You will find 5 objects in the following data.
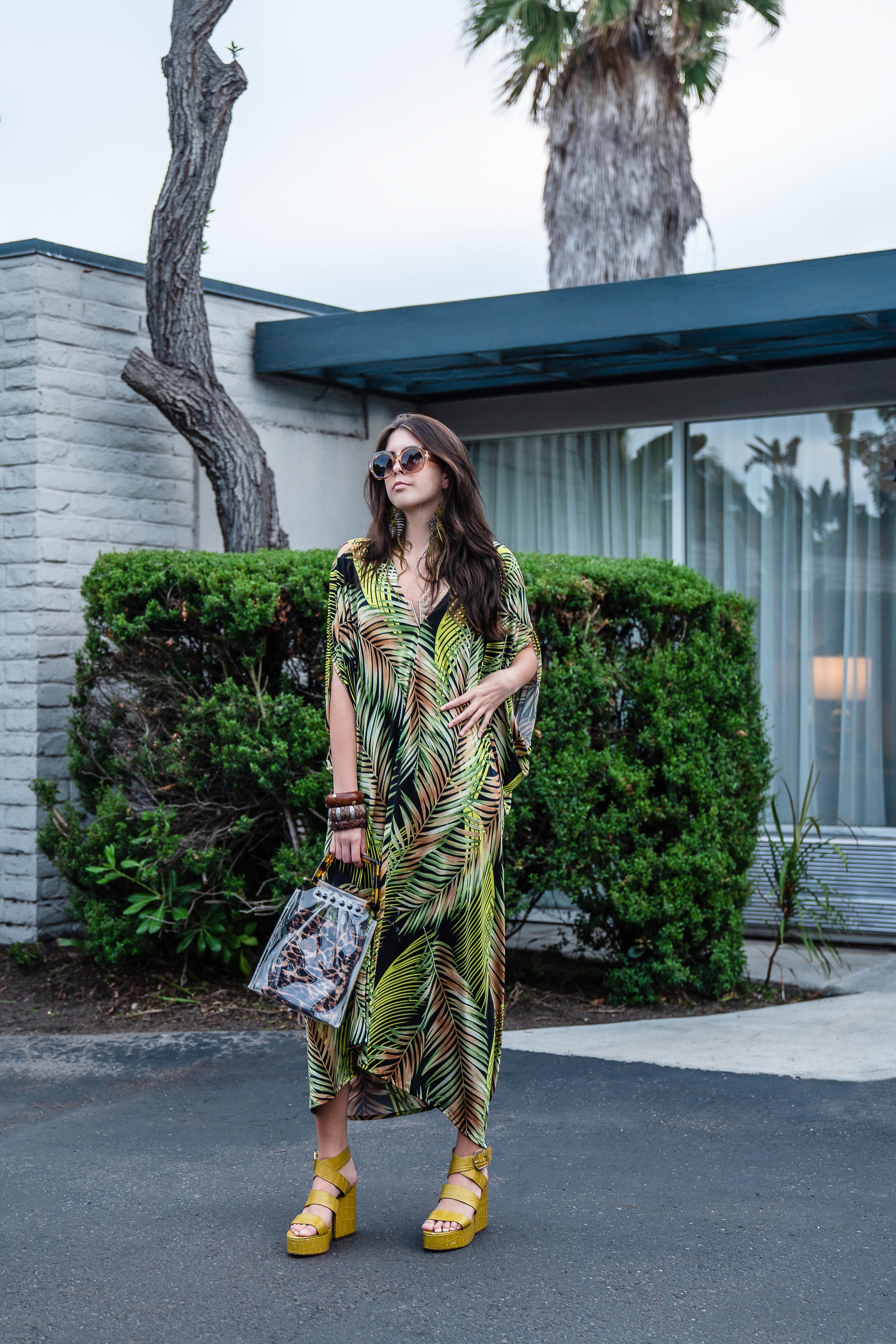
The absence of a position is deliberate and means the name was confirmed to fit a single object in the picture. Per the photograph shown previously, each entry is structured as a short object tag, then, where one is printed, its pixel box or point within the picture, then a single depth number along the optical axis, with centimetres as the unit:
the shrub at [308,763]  541
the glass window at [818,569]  746
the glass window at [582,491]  798
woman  314
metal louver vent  712
